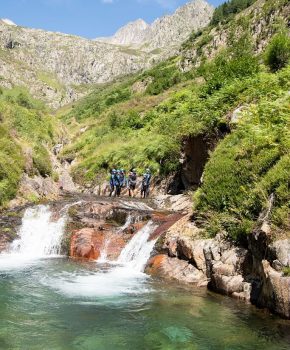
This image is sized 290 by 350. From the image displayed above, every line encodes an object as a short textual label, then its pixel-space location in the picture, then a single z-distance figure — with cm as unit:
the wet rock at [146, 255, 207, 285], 1340
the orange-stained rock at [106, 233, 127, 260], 1702
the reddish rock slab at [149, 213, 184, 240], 1691
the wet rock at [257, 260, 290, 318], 965
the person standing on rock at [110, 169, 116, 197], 2922
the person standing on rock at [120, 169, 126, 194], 2955
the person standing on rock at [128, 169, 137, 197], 2909
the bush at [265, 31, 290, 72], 2670
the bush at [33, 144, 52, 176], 2724
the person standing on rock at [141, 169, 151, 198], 2811
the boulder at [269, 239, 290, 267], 997
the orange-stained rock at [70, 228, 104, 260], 1720
